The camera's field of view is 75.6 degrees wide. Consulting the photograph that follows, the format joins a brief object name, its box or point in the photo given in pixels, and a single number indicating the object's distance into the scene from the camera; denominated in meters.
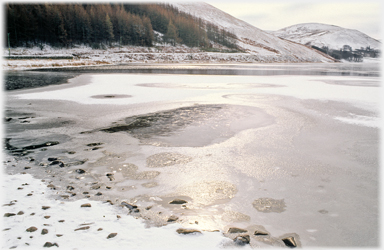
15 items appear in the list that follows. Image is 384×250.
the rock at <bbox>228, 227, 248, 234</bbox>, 2.85
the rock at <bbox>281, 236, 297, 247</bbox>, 2.67
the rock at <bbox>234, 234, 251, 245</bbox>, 2.66
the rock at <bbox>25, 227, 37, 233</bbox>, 2.79
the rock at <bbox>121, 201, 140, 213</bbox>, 3.23
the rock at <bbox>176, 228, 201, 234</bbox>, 2.80
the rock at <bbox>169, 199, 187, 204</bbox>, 3.45
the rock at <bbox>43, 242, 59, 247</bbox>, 2.58
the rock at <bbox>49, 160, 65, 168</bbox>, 4.68
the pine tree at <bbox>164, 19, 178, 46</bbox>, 116.69
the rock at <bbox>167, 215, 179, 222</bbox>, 3.04
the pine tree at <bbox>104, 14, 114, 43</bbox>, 93.56
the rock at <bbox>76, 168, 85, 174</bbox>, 4.37
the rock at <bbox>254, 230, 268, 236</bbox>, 2.82
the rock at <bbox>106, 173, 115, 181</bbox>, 4.14
